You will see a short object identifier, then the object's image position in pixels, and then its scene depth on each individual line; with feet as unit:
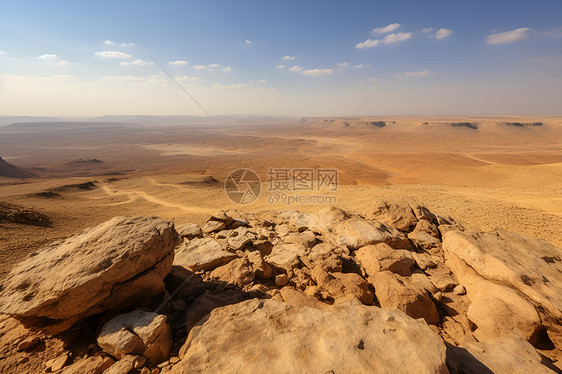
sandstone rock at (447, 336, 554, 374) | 7.64
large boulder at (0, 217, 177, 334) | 8.83
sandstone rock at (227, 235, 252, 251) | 17.15
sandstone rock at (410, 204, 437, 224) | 21.70
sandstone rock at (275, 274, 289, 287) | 13.51
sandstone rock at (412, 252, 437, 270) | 15.49
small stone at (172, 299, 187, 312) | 10.98
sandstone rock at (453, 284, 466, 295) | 13.32
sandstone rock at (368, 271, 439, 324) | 11.59
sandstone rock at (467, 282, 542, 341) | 10.34
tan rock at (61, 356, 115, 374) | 8.09
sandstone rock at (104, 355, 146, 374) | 7.82
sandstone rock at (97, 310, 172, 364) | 8.31
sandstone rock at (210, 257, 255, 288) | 13.35
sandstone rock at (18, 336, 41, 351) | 9.36
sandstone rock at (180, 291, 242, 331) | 10.20
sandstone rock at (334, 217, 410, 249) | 17.31
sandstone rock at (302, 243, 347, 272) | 14.25
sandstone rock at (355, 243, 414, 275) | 14.46
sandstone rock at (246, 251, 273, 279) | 13.93
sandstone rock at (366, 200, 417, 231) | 21.15
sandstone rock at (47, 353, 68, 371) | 8.45
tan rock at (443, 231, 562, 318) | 11.64
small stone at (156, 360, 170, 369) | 8.07
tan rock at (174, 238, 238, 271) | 15.08
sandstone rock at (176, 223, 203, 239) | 20.28
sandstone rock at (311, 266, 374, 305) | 12.18
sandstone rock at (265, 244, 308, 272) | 14.73
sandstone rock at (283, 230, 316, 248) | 17.39
